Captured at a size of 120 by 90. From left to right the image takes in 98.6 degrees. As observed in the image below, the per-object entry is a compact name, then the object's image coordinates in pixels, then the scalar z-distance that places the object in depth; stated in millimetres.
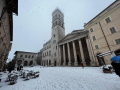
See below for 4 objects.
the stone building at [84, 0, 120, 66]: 11821
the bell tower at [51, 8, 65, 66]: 26359
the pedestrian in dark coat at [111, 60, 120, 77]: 3116
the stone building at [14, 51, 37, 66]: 32938
